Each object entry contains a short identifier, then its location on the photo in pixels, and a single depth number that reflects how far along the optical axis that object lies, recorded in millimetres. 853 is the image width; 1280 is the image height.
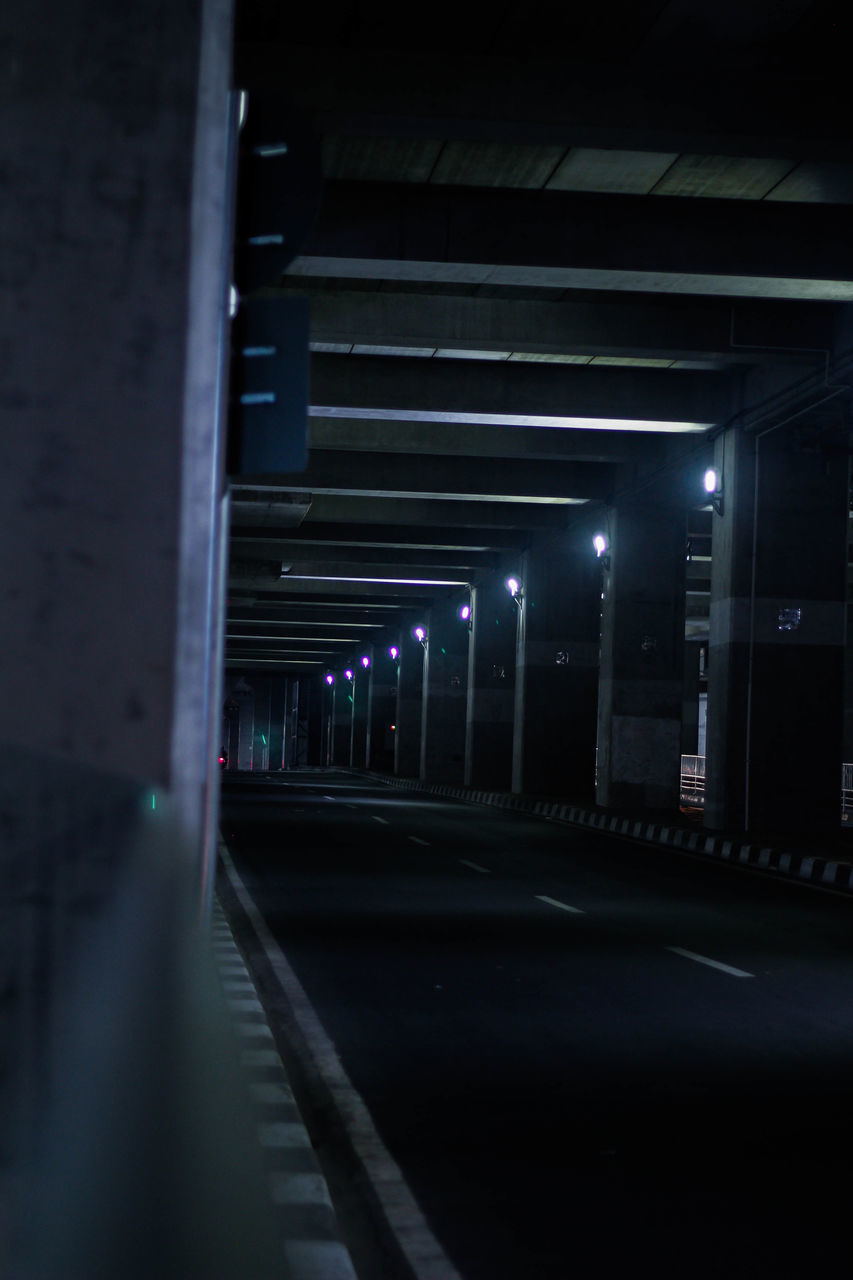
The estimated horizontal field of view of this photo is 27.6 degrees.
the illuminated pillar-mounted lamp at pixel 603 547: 40156
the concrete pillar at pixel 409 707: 79625
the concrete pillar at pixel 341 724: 113438
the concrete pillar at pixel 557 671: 48344
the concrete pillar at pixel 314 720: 132812
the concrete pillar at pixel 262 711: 134000
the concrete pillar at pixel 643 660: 39344
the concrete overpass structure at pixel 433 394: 4750
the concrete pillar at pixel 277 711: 135125
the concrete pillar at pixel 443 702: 69625
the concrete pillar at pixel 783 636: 30344
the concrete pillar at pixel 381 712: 90812
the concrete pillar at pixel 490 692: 57906
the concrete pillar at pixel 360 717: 100625
